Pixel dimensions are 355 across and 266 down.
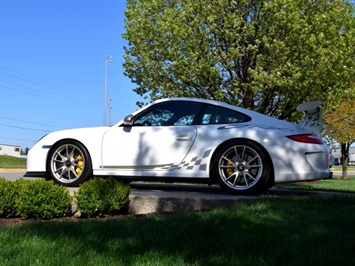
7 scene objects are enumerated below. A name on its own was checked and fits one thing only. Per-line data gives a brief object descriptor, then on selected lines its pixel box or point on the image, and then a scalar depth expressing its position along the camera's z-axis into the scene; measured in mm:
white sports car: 5648
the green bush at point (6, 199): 4941
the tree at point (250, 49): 13344
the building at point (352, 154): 107412
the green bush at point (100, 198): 4926
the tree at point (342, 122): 19656
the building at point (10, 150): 70875
